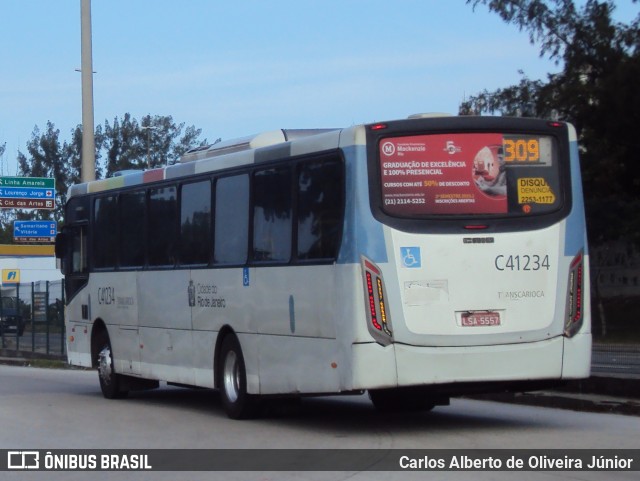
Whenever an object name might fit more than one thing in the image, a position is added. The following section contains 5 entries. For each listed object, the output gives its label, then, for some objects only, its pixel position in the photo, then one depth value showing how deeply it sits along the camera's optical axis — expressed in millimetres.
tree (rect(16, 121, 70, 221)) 84875
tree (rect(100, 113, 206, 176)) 80438
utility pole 25969
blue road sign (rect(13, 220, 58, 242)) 42550
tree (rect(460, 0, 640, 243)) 36812
